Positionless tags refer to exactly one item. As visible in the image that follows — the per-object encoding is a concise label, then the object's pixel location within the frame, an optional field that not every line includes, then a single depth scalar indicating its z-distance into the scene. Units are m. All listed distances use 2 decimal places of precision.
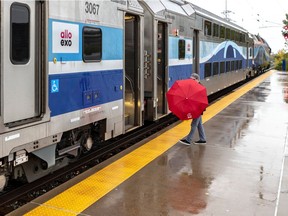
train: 5.10
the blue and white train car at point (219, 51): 14.90
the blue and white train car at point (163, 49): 9.74
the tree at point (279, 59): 45.14
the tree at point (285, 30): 33.75
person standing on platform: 8.91
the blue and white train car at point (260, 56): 32.46
